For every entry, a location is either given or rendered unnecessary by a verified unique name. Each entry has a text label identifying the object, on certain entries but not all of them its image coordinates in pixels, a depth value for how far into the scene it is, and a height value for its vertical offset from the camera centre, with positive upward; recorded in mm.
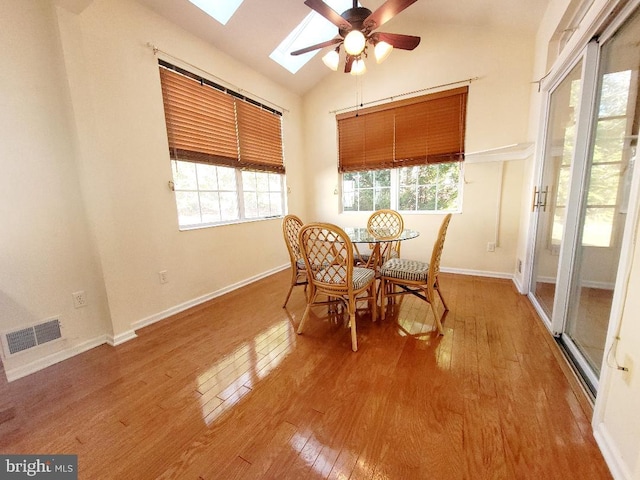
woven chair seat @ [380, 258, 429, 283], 2014 -575
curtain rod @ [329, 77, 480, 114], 3032 +1397
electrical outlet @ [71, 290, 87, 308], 1867 -658
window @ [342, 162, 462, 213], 3355 +159
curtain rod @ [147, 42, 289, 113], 2219 +1391
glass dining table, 2246 -428
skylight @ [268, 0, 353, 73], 2959 +2094
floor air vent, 1603 -820
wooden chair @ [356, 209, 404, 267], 2674 -344
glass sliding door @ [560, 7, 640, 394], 1342 -19
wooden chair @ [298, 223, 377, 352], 1726 -483
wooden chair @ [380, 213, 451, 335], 1928 -614
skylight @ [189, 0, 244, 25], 2363 +1880
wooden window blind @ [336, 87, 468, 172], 3156 +917
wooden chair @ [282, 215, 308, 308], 2350 -400
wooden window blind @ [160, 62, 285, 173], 2404 +909
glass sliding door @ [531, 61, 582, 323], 1836 +53
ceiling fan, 1760 +1298
